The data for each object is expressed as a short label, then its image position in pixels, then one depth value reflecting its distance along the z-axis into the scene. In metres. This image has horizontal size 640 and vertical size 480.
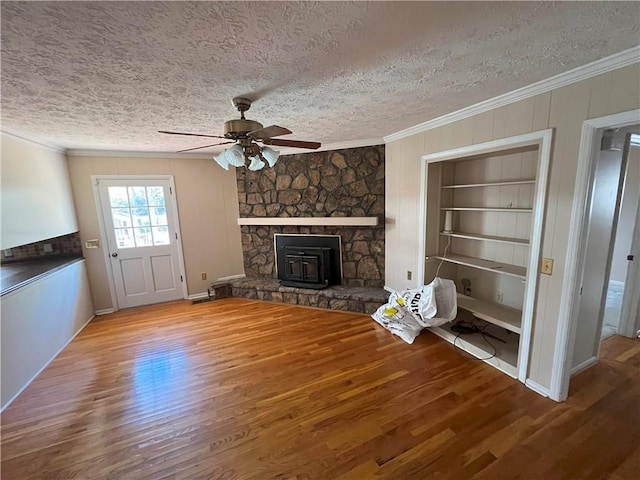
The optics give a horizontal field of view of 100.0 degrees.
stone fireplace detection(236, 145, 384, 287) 3.89
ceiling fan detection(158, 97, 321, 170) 1.93
